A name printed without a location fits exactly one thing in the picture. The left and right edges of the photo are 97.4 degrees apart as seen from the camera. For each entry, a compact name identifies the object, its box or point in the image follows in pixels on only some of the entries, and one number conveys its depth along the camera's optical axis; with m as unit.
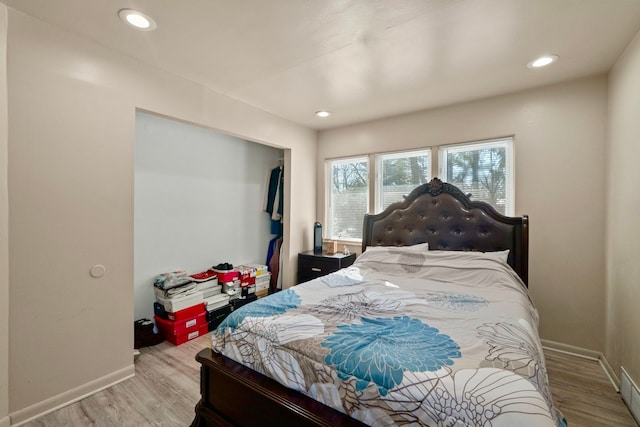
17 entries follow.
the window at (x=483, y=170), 2.81
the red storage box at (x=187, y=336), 2.72
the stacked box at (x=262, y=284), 3.72
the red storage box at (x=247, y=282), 3.47
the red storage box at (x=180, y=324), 2.73
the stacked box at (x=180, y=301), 2.73
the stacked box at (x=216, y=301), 3.06
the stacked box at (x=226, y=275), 3.30
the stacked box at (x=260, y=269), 3.72
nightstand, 3.41
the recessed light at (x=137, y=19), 1.67
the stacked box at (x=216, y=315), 3.06
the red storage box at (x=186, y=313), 2.73
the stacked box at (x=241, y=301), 3.35
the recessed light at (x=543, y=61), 2.11
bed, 0.94
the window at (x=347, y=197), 3.75
